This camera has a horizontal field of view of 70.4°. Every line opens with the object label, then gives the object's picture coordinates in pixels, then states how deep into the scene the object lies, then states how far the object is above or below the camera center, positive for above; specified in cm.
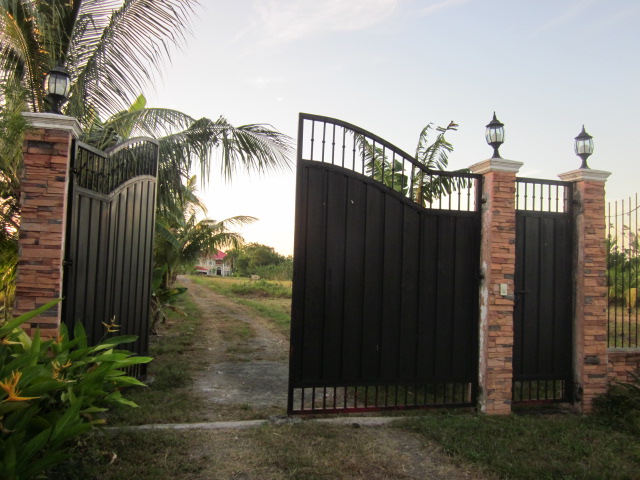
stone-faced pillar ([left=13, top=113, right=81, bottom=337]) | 361 +32
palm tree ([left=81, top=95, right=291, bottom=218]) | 686 +189
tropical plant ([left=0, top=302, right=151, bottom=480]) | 222 -78
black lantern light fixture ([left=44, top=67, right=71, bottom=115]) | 376 +140
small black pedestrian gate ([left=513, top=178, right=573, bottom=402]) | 490 -21
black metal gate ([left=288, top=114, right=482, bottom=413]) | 432 -15
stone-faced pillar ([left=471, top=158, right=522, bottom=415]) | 457 -15
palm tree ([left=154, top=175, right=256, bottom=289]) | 1124 +55
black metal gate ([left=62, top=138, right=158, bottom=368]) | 390 +19
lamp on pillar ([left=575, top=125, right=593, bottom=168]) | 498 +143
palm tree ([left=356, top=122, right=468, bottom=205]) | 662 +187
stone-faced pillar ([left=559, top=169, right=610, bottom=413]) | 487 -15
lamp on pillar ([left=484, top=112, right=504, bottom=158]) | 471 +144
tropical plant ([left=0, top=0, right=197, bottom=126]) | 520 +255
